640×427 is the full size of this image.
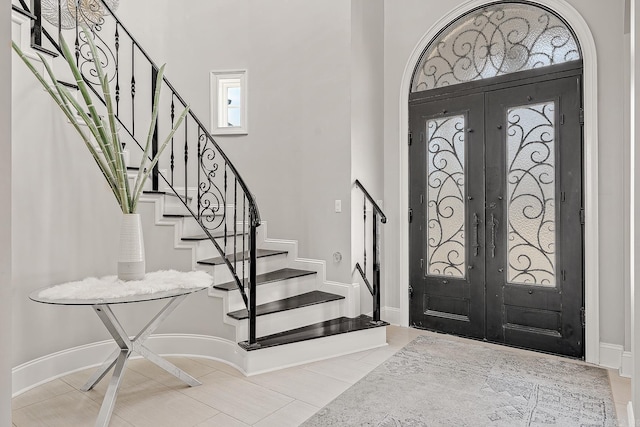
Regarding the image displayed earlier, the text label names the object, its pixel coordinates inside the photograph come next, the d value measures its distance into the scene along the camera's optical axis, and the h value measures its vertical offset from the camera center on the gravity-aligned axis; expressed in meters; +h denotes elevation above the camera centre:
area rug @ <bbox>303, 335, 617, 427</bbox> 2.27 -1.16
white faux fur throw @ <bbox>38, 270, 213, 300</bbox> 2.15 -0.41
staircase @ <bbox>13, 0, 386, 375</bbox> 2.95 -0.49
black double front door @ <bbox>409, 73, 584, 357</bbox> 3.29 +0.02
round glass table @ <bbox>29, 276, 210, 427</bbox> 2.12 -0.77
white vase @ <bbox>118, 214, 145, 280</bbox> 2.45 -0.22
